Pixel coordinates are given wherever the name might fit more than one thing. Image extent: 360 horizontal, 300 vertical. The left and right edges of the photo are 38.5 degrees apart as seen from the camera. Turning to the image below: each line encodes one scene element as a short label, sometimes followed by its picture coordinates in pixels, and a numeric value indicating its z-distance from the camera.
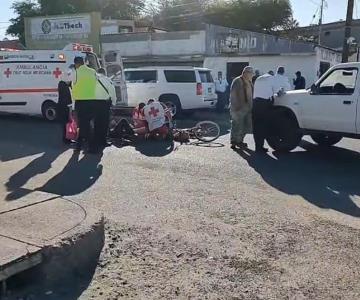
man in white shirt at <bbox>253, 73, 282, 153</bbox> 10.56
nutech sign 29.75
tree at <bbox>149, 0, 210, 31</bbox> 58.00
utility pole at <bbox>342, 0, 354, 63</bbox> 23.64
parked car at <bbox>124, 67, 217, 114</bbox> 17.58
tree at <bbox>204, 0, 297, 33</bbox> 54.81
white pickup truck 9.53
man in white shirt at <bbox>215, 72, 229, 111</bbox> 19.92
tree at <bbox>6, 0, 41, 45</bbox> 50.72
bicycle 11.99
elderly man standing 10.92
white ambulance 15.00
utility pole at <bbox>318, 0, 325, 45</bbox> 50.43
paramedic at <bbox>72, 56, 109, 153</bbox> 10.17
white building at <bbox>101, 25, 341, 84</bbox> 27.55
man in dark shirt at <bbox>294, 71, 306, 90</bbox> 19.91
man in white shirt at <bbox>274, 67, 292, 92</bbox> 10.70
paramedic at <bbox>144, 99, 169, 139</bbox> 11.83
